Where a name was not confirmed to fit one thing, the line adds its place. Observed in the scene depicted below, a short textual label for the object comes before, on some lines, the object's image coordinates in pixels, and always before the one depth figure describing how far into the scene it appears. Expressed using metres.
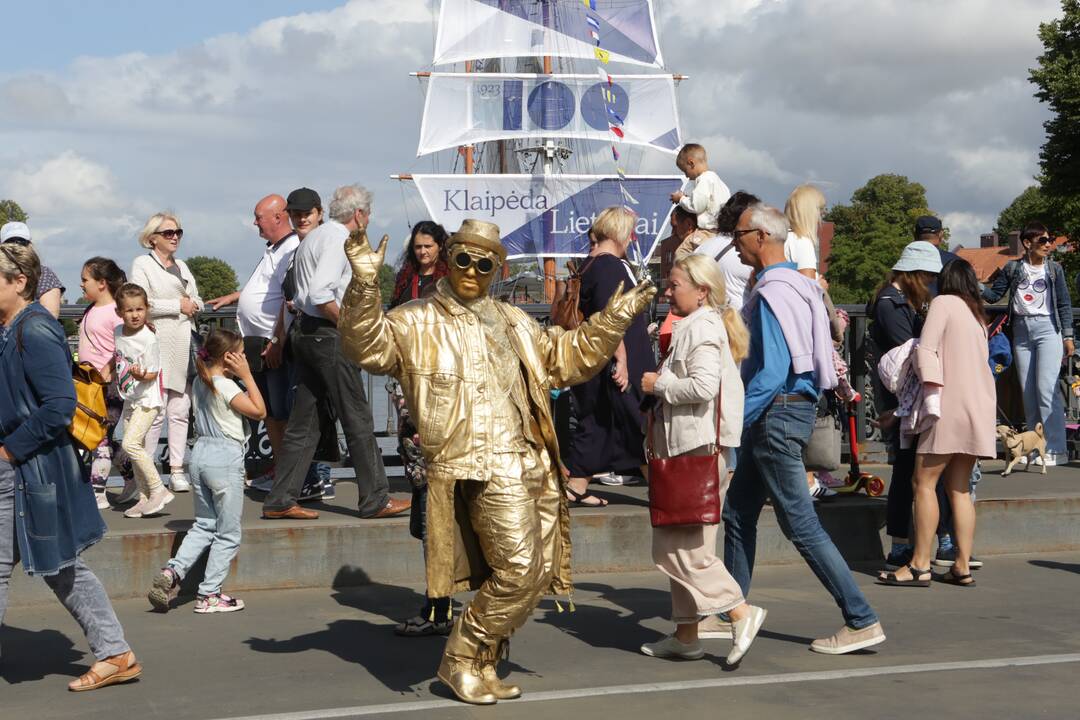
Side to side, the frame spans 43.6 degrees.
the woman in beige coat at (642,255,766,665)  5.75
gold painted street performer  5.04
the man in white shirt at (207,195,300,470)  8.39
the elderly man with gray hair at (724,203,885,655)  5.94
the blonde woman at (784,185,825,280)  7.71
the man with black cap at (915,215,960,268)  8.23
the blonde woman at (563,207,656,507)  8.02
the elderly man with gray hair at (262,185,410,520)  7.66
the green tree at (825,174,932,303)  79.69
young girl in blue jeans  6.80
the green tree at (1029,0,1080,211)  40.44
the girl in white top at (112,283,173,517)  8.16
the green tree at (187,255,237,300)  112.62
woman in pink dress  7.35
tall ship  54.50
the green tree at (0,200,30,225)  98.21
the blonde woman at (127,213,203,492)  8.76
